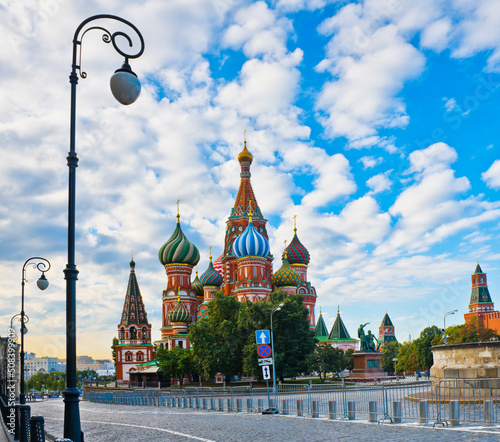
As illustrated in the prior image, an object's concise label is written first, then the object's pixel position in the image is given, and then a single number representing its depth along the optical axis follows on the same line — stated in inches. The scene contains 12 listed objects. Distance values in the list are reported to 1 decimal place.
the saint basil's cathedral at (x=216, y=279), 2500.0
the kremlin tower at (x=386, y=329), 5932.1
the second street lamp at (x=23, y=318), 425.4
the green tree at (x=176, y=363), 2194.9
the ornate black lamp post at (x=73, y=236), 281.0
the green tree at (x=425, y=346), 3334.2
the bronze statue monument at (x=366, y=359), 2011.6
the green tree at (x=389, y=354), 4010.8
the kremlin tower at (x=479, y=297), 5014.8
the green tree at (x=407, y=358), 3543.1
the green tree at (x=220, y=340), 1829.5
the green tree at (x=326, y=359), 1854.1
